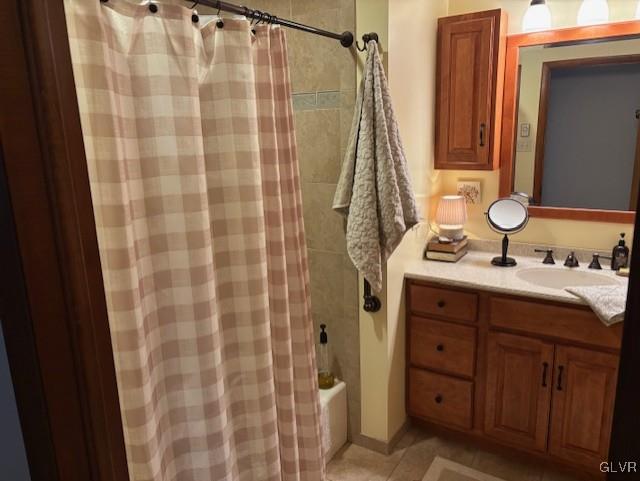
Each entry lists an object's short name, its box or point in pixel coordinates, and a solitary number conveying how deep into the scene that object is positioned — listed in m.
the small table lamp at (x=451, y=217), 2.41
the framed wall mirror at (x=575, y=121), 2.09
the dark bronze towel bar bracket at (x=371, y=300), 2.07
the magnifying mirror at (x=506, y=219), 2.31
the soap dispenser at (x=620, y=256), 2.13
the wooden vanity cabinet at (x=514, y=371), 1.89
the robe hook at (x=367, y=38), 1.83
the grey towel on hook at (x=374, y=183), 1.83
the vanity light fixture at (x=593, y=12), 2.03
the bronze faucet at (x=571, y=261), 2.23
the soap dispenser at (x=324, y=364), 2.23
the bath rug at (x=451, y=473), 2.10
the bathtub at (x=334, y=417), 2.11
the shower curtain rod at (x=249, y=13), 1.08
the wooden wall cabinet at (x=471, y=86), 2.20
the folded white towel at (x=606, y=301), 1.76
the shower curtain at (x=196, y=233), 0.90
